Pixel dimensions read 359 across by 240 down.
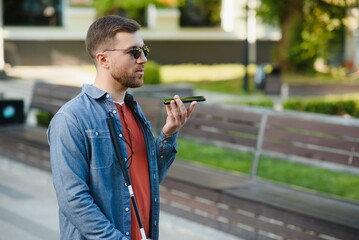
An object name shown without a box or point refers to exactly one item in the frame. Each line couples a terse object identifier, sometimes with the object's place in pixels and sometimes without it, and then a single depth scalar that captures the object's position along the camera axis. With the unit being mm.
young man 3508
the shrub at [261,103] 17281
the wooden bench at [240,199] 6496
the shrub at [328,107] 16641
